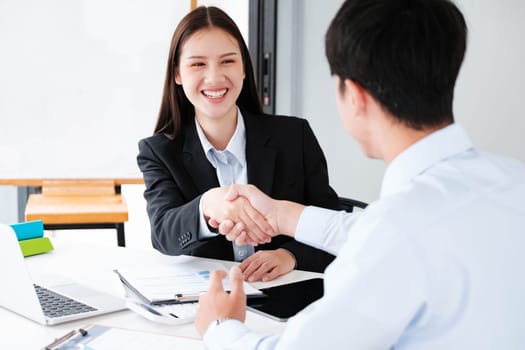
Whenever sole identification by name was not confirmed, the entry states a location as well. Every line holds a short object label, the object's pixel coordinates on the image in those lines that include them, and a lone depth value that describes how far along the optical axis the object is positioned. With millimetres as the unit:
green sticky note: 2323
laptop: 1939
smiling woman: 2376
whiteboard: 3422
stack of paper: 2029
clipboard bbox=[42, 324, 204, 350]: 1846
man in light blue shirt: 1330
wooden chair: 3244
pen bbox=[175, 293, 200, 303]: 2018
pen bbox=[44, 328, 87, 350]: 1834
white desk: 1906
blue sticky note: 2327
